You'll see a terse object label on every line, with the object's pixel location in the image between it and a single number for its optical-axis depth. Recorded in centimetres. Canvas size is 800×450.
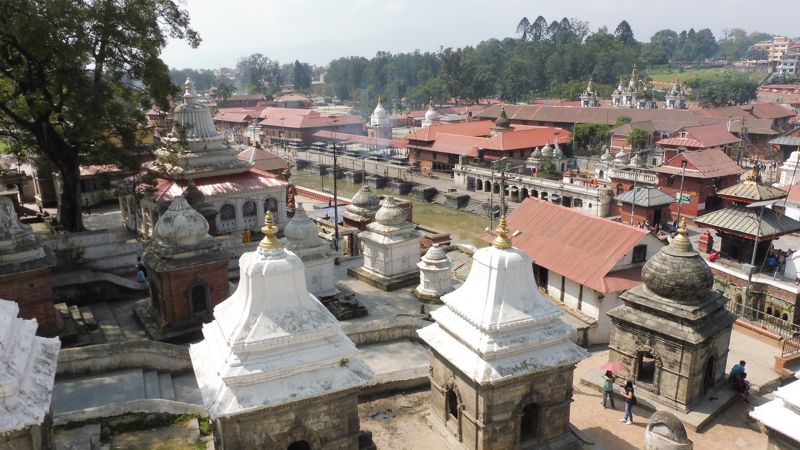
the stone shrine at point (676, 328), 1466
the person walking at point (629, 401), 1453
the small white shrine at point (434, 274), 2233
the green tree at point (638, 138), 6003
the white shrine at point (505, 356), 1081
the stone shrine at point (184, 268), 1723
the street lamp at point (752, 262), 2116
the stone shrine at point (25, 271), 1573
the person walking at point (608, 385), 1512
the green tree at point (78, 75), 1877
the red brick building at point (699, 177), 3991
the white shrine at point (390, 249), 2395
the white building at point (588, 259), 1983
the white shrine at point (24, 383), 824
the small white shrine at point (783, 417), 1000
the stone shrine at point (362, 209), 2980
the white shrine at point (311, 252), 2175
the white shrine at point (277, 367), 933
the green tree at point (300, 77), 17738
